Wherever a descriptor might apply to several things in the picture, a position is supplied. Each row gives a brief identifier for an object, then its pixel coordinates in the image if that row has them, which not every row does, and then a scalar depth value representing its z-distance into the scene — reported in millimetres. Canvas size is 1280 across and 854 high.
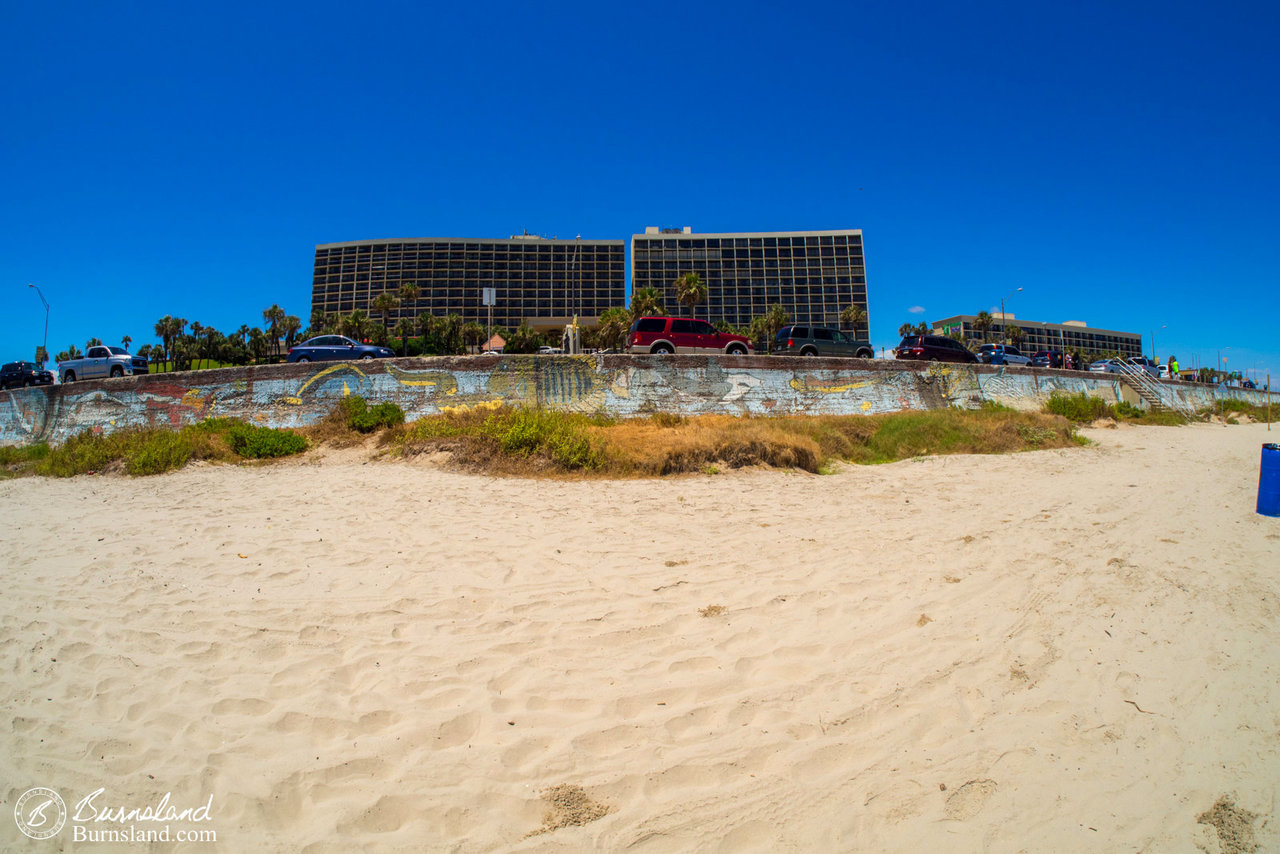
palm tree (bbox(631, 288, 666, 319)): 64438
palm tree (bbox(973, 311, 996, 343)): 82438
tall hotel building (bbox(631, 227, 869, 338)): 95188
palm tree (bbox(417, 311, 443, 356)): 69750
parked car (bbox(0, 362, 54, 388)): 26812
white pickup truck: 22953
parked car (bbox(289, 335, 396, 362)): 21359
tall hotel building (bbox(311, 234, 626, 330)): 97625
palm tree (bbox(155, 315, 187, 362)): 65812
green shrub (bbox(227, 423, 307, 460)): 11766
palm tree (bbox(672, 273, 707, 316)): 58812
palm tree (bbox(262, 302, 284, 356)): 69938
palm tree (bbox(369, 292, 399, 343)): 65850
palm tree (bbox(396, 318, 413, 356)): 56734
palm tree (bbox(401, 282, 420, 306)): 70438
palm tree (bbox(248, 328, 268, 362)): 69375
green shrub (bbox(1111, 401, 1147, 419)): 21436
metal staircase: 24734
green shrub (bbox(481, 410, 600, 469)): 10148
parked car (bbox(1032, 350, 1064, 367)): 34156
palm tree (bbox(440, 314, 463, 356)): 69575
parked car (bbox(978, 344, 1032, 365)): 30734
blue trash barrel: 7031
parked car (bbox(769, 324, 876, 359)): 21578
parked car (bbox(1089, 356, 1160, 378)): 29234
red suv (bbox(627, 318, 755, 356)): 17781
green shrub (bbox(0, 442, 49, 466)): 12930
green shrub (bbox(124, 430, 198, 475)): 10781
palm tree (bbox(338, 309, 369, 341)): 63031
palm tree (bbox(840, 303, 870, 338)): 80000
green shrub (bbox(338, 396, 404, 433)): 12930
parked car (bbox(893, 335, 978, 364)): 22375
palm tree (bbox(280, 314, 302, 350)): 71375
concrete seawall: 14328
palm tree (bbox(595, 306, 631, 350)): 67250
